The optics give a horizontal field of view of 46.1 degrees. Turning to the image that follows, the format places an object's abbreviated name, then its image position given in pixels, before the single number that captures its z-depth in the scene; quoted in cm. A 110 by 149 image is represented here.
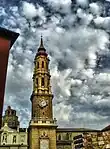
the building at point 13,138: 2883
